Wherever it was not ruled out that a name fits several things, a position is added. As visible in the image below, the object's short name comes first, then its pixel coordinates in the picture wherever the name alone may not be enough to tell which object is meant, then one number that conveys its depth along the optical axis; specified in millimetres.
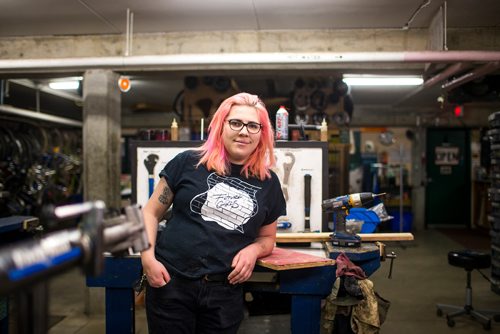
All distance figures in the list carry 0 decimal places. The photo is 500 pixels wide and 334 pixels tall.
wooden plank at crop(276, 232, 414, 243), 2359
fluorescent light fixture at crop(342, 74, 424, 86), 5414
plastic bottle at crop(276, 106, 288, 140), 2736
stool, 3648
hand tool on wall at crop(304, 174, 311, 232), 2615
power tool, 2191
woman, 1522
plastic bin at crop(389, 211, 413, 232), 7961
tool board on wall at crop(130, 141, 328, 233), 2611
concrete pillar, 3920
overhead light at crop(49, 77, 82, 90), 6064
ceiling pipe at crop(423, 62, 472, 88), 3585
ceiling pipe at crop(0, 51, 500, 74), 3270
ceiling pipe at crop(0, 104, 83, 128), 6177
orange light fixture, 4103
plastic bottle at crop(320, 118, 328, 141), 2713
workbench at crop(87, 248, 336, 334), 1972
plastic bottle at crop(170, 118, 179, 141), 2850
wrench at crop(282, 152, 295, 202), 2629
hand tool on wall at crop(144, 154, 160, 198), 2740
